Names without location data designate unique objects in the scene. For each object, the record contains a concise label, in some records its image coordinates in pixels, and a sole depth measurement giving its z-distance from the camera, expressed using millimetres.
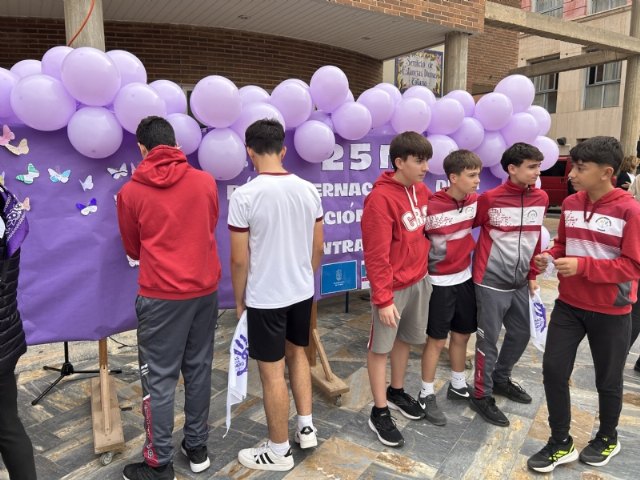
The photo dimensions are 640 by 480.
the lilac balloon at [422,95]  3779
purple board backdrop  2627
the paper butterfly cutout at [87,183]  2715
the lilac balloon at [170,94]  2816
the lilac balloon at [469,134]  3824
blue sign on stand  3662
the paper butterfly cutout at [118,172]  2779
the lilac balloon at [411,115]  3551
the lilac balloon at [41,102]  2381
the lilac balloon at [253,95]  3184
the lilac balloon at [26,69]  2656
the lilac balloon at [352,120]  3291
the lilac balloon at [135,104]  2539
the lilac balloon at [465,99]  3934
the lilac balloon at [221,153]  2854
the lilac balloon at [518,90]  3965
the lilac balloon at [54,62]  2635
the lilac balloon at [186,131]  2791
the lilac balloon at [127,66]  2711
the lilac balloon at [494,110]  3785
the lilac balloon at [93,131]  2516
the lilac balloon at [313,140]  3166
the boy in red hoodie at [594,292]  2246
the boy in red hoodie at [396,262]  2537
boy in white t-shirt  2264
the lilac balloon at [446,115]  3672
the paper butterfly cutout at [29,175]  2577
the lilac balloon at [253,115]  2947
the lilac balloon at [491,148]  3949
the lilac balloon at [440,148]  3725
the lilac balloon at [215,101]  2713
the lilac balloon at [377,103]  3463
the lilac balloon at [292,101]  3061
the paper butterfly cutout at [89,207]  2733
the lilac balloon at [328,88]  3186
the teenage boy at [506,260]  2881
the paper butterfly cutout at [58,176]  2635
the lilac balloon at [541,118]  4094
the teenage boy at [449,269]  2902
